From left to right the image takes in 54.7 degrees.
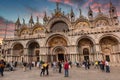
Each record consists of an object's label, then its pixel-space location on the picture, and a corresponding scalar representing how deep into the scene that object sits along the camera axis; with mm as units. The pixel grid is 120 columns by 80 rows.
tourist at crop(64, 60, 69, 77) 13723
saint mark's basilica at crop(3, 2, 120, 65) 29473
